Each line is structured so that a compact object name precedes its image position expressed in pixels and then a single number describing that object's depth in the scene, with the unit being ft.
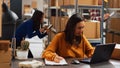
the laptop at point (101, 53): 9.55
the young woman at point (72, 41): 11.55
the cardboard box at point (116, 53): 10.90
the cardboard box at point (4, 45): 9.37
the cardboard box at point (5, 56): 9.30
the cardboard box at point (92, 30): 15.12
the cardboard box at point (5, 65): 9.23
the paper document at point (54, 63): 9.41
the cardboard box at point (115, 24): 18.04
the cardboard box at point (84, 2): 14.94
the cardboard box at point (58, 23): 17.18
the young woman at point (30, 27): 16.43
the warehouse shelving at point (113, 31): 17.76
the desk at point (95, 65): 9.14
